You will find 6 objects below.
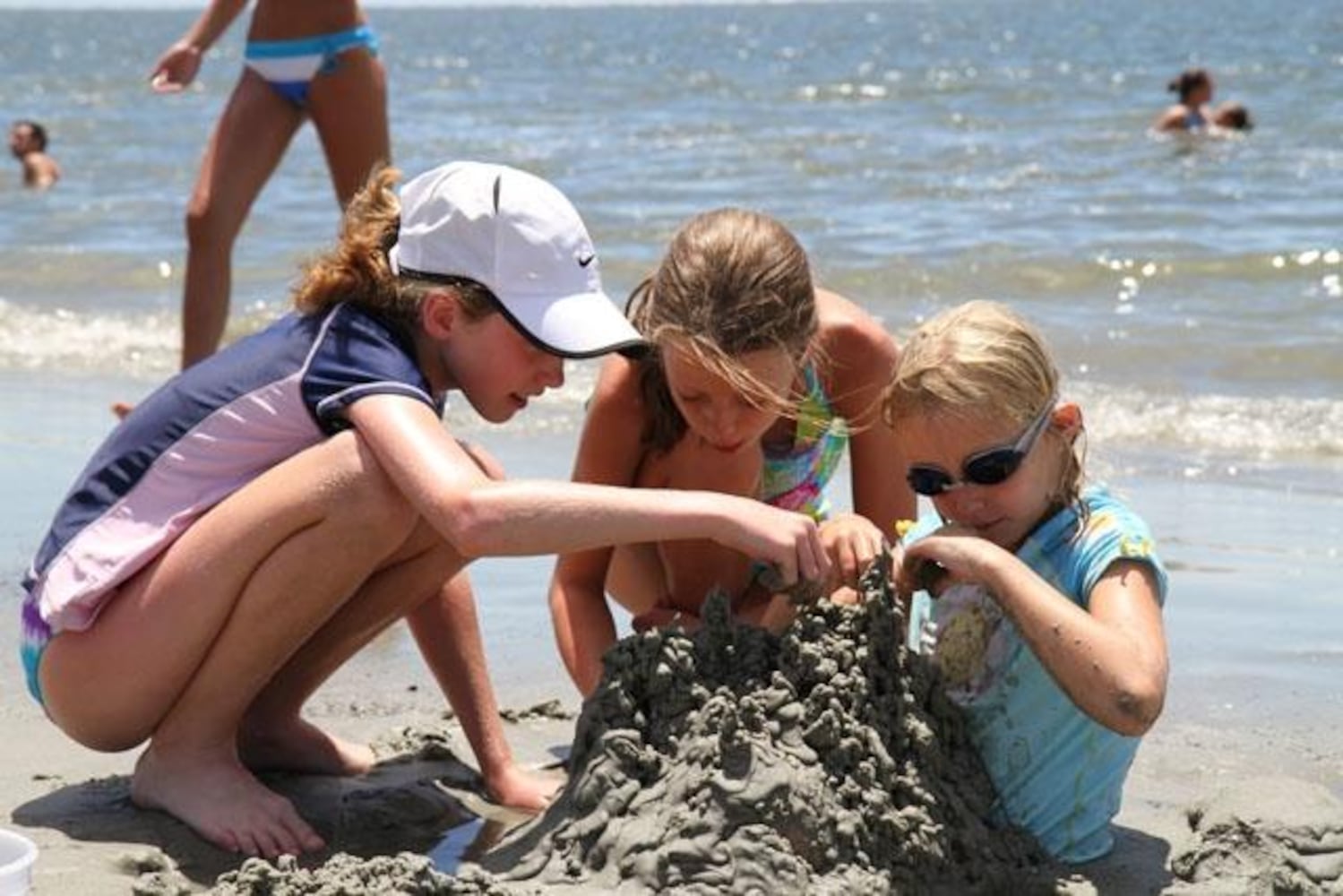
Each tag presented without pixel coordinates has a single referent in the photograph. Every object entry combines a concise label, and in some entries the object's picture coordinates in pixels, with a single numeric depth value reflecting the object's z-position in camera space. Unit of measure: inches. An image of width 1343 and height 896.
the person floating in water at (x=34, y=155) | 1095.6
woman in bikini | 407.5
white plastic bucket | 177.9
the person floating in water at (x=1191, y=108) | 1146.2
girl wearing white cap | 217.8
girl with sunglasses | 205.0
